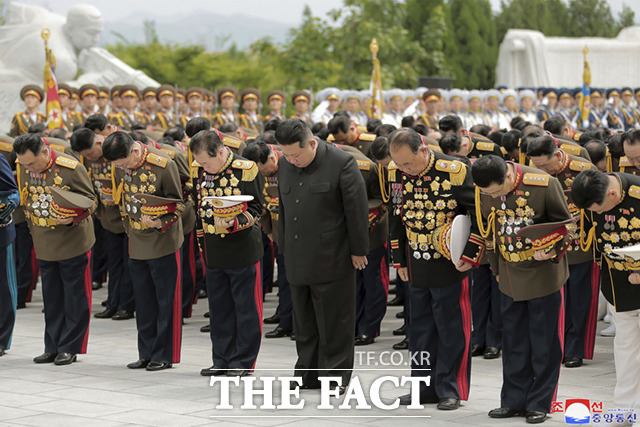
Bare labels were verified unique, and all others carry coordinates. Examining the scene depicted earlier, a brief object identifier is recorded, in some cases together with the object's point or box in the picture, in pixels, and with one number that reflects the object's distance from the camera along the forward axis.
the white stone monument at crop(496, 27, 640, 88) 38.31
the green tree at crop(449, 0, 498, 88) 39.84
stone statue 24.58
